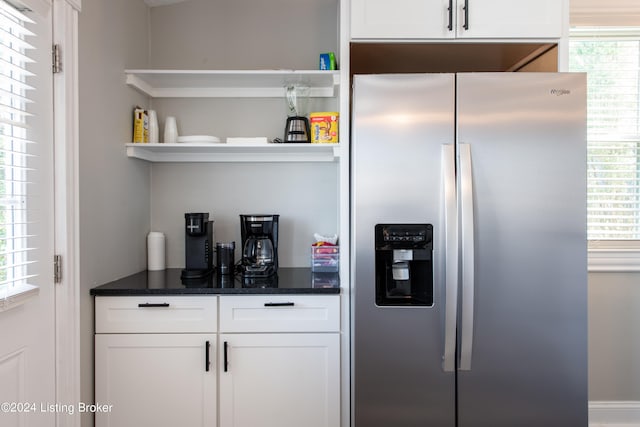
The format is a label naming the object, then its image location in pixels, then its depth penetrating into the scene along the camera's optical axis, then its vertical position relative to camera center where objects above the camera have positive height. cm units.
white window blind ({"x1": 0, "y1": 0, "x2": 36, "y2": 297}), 125 +20
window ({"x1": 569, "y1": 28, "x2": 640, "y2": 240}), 225 +48
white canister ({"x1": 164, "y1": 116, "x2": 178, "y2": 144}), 218 +43
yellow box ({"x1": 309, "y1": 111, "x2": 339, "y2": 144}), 201 +42
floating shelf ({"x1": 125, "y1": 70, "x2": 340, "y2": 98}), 201 +69
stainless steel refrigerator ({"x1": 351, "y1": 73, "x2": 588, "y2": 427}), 159 -12
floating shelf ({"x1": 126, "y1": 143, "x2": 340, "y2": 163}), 214 +32
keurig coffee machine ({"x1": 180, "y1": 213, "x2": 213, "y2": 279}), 206 -17
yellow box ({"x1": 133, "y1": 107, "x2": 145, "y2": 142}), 208 +44
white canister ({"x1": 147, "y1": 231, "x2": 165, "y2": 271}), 223 -22
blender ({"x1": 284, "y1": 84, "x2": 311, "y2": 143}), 210 +54
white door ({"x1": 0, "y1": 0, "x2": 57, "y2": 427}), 127 -4
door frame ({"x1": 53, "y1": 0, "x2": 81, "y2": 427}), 151 +5
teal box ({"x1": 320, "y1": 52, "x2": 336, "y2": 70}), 202 +75
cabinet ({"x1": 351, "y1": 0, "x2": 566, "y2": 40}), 177 +85
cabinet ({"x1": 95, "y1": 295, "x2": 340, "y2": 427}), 175 -66
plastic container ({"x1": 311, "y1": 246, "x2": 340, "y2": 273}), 207 -25
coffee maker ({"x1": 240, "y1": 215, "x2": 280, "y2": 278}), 210 -16
